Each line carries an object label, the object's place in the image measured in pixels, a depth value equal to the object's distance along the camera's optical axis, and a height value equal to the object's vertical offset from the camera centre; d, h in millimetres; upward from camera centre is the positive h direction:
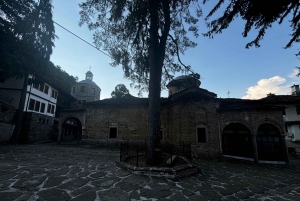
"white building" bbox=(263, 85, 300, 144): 21984 +2365
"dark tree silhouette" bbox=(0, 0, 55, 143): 12477 +8202
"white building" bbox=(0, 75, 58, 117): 17109 +3872
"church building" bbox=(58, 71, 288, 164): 11992 +288
